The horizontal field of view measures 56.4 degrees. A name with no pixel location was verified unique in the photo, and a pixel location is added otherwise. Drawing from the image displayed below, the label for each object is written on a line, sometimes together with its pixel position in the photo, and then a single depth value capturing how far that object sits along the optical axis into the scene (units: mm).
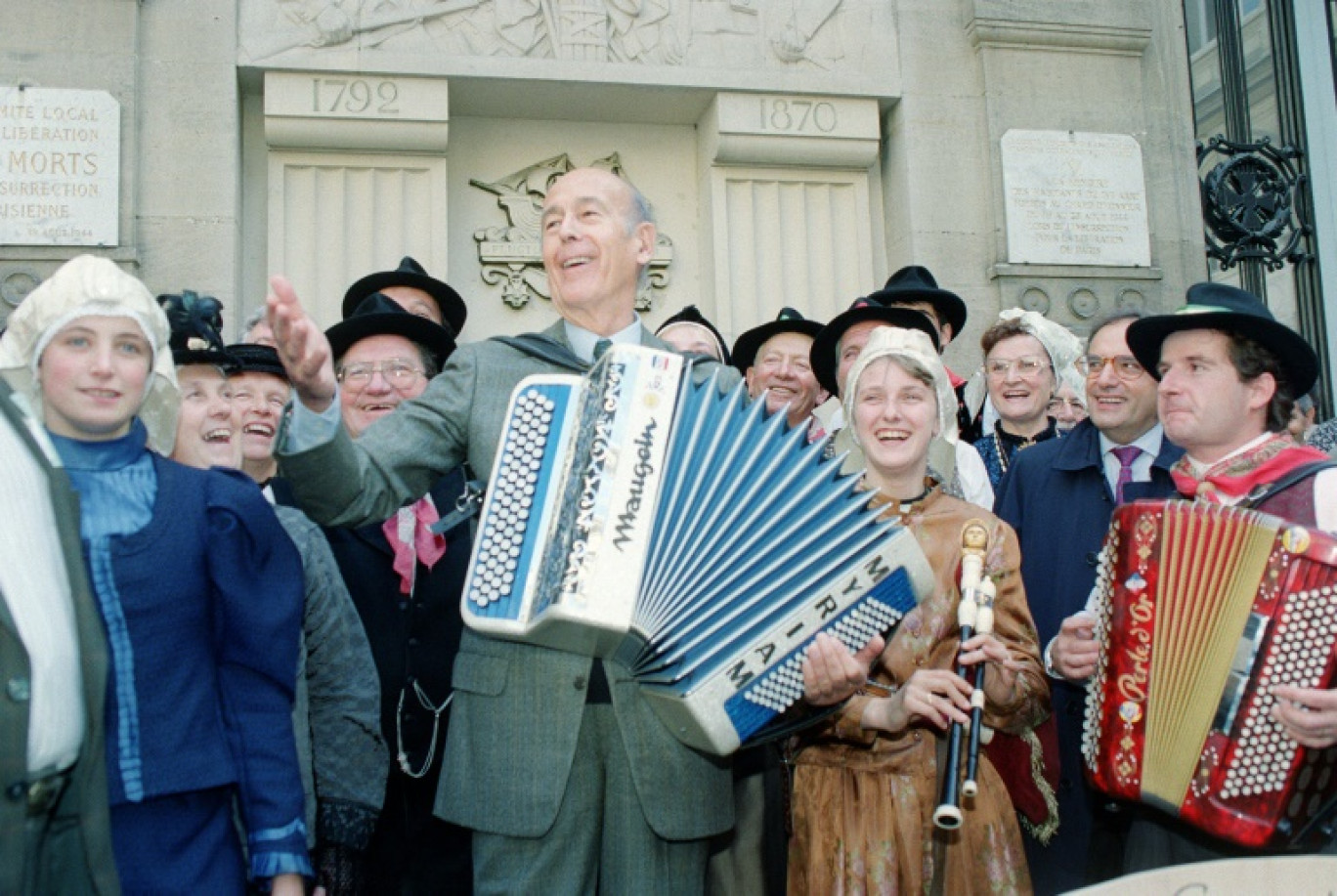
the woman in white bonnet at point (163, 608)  2137
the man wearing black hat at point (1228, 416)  2715
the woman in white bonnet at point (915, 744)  2705
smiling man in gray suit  2508
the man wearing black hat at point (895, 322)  3828
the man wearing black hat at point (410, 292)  4336
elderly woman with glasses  4320
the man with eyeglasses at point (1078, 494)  3453
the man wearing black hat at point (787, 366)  4555
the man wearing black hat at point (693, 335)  4578
